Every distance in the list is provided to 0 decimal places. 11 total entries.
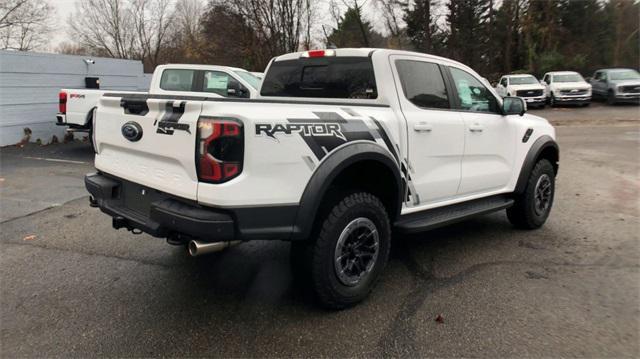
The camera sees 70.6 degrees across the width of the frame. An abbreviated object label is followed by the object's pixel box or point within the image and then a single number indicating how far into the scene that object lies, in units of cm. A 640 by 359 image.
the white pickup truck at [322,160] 267
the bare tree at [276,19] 2417
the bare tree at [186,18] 3825
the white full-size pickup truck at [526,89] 2255
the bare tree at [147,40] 3775
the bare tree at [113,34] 3706
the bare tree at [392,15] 3222
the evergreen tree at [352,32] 2739
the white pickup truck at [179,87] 960
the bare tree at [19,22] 2889
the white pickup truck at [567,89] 2244
